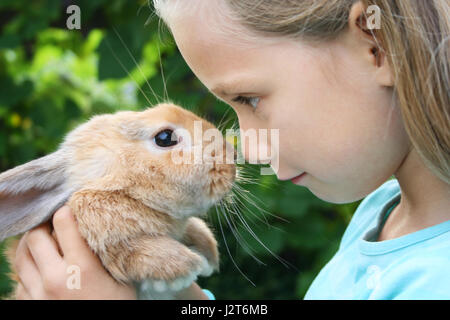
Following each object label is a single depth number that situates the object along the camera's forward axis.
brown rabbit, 0.65
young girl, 0.58
